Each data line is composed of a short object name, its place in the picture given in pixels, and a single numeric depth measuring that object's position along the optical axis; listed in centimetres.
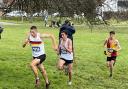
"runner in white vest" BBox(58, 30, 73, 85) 1481
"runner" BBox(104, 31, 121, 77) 1786
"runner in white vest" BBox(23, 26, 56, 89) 1410
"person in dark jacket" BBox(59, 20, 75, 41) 1638
